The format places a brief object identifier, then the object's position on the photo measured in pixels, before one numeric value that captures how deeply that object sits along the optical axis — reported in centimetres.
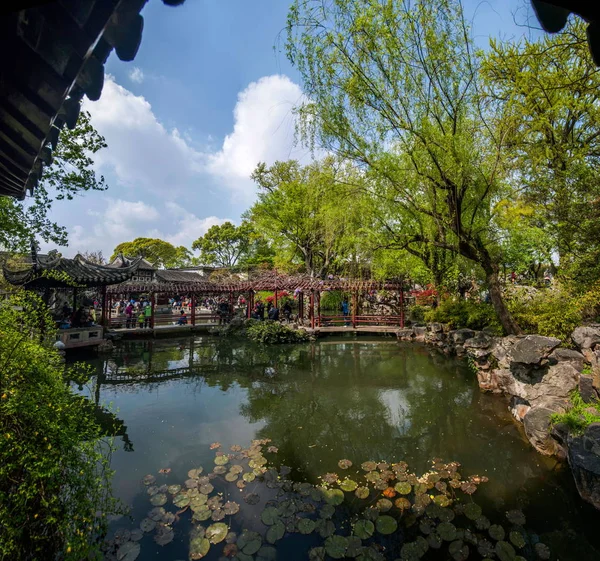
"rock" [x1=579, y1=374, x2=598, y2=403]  489
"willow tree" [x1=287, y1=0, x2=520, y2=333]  613
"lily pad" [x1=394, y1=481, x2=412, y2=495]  393
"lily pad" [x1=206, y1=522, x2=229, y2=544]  320
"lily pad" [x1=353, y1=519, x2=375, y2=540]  325
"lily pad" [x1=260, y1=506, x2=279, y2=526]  343
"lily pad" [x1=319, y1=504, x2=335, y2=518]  354
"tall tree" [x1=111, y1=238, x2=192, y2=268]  3718
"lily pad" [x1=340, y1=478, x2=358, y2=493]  400
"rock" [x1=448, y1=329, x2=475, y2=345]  1070
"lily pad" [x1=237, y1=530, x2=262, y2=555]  307
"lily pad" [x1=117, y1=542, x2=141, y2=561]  299
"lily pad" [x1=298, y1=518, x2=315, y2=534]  332
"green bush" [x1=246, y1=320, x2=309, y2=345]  1396
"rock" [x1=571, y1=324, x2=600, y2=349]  588
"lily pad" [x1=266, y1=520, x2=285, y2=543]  321
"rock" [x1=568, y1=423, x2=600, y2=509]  358
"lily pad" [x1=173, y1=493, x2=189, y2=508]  373
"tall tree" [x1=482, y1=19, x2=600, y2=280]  595
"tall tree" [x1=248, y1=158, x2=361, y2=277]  1714
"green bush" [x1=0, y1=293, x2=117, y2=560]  231
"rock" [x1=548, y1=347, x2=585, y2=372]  563
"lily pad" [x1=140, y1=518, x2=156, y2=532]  335
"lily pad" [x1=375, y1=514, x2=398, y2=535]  331
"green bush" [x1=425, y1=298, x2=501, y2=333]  1068
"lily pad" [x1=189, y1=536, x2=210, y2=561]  301
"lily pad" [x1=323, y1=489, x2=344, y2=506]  377
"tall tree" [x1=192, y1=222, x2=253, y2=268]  3139
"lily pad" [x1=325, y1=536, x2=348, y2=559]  304
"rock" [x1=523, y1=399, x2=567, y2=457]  469
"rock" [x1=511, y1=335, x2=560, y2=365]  580
